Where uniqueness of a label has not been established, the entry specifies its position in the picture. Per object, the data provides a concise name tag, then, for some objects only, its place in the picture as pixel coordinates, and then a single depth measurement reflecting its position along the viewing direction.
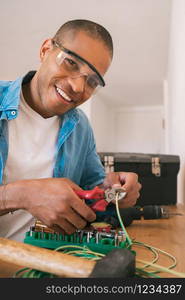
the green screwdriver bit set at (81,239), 0.53
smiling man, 0.58
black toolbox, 1.31
